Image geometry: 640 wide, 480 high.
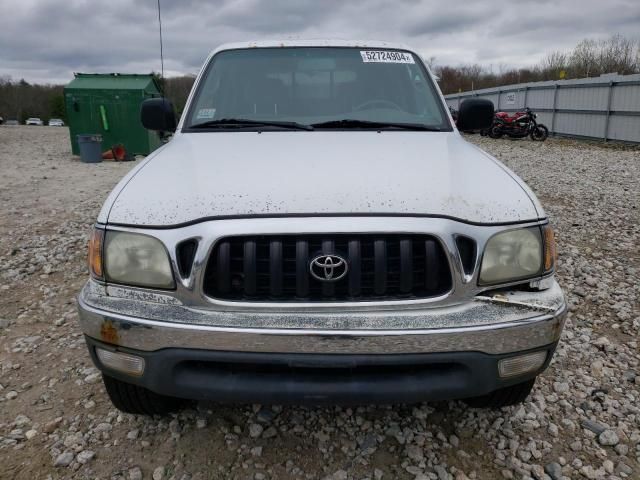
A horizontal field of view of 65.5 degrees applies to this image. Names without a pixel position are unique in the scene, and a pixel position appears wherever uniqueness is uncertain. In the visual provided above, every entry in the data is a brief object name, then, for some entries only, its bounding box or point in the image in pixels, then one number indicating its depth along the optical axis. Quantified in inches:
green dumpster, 504.7
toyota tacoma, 68.4
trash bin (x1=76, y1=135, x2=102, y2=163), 495.7
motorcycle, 705.6
